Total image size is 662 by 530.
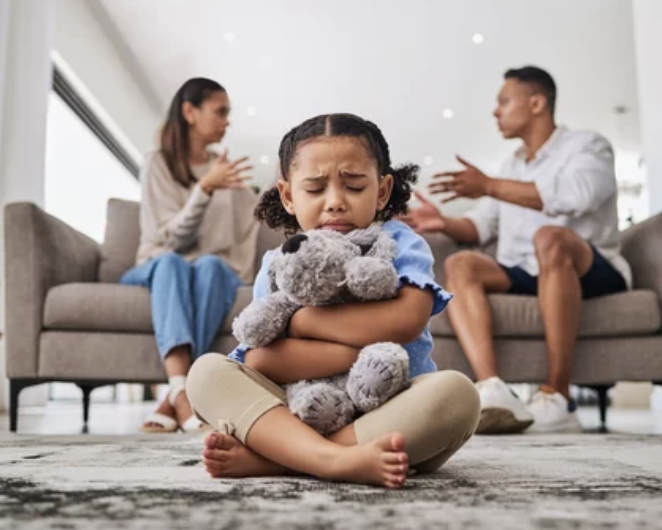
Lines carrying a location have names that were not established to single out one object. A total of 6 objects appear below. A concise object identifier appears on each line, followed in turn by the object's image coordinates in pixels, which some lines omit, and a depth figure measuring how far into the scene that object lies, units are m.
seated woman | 2.17
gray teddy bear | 0.86
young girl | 0.84
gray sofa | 2.20
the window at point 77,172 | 5.58
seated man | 2.18
